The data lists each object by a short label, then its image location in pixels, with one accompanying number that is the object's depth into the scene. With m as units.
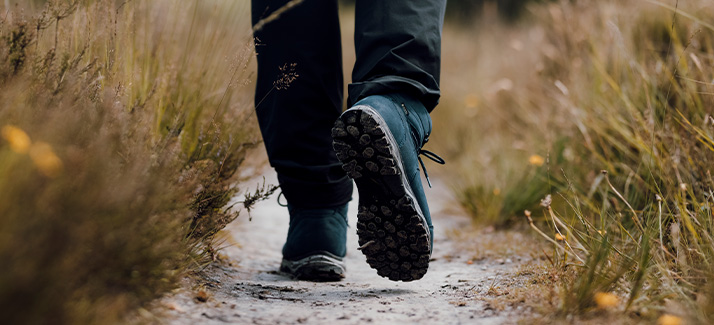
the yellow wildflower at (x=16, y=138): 2.61
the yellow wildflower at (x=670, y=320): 2.71
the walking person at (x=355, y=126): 2.93
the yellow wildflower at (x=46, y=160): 2.60
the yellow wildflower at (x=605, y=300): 2.75
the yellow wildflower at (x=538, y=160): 3.48
